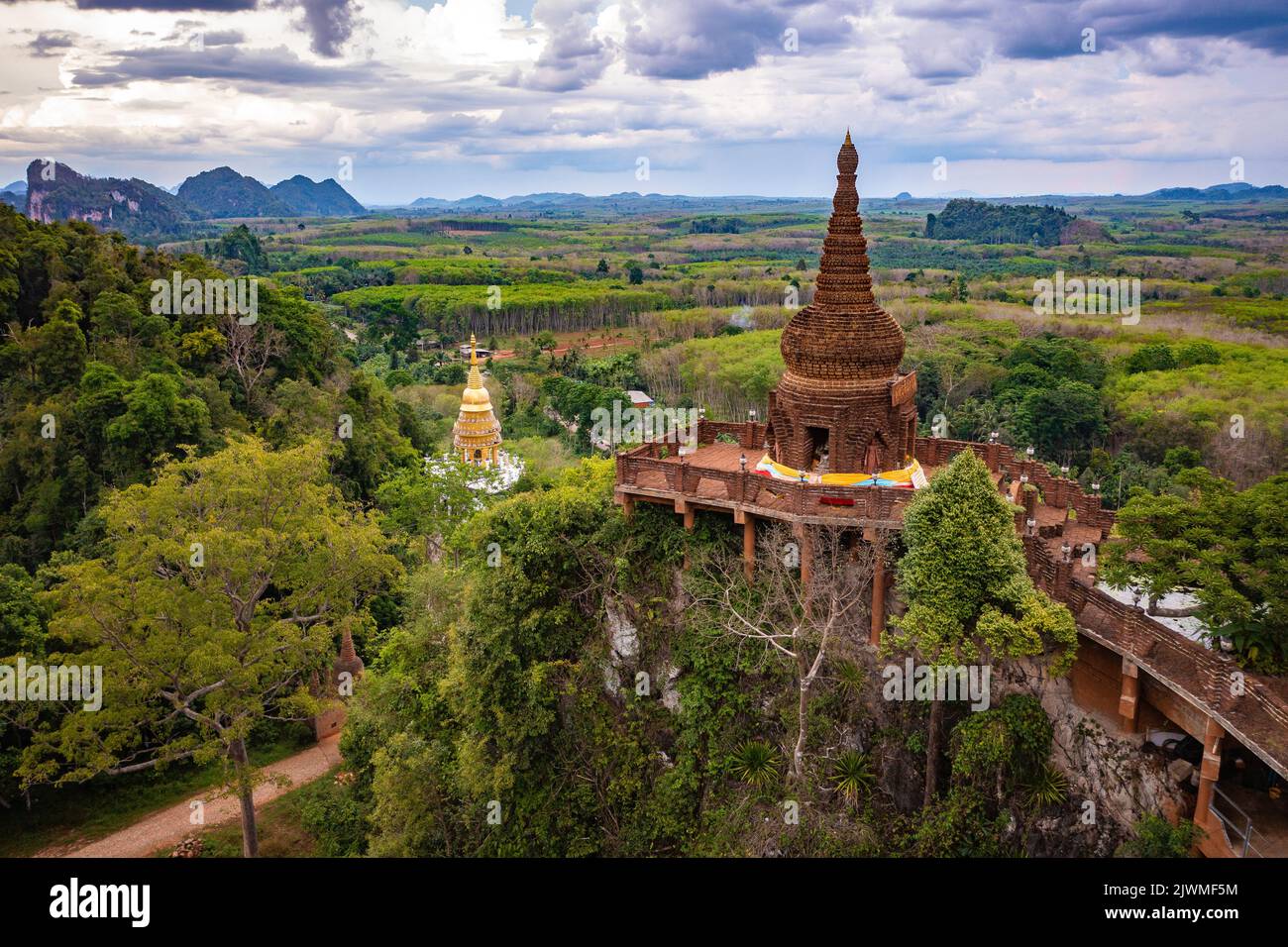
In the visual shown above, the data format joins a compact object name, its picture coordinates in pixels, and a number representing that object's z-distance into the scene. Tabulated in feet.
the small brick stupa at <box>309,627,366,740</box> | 109.70
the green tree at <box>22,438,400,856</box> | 81.10
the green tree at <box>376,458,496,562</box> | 130.62
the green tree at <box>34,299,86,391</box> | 148.05
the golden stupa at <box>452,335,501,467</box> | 177.88
